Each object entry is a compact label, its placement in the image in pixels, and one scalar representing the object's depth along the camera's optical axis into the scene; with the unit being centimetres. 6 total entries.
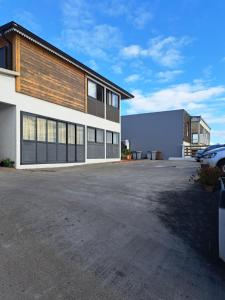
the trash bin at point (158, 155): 3001
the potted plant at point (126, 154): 2611
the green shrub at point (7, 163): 1215
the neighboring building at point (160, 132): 3097
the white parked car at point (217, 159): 1070
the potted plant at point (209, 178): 732
